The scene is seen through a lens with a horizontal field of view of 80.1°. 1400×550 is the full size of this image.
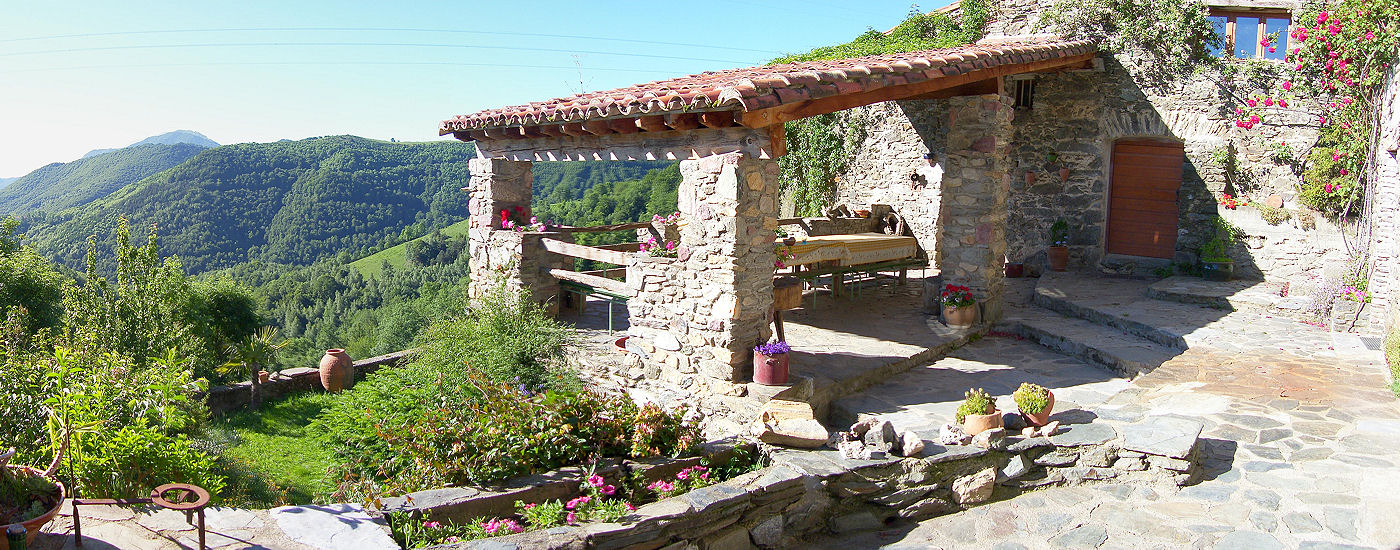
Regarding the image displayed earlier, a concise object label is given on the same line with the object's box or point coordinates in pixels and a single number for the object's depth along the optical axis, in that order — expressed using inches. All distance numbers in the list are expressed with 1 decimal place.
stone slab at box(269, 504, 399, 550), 142.4
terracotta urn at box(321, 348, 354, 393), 501.7
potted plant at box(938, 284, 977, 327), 347.3
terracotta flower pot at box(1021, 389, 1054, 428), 233.3
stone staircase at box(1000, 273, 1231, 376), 312.2
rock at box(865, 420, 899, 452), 210.4
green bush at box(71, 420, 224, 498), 161.8
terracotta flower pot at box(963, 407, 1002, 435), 226.8
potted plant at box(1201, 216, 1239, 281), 417.1
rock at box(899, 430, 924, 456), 208.2
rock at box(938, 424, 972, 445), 221.0
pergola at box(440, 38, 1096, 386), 252.5
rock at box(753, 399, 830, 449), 212.7
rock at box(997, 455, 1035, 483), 209.6
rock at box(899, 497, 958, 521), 203.5
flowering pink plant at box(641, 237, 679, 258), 284.0
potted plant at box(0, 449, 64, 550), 129.5
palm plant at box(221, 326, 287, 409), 496.6
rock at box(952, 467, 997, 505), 206.2
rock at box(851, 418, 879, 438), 218.2
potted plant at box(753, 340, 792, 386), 257.9
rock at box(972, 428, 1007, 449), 214.2
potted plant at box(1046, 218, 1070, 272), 461.7
